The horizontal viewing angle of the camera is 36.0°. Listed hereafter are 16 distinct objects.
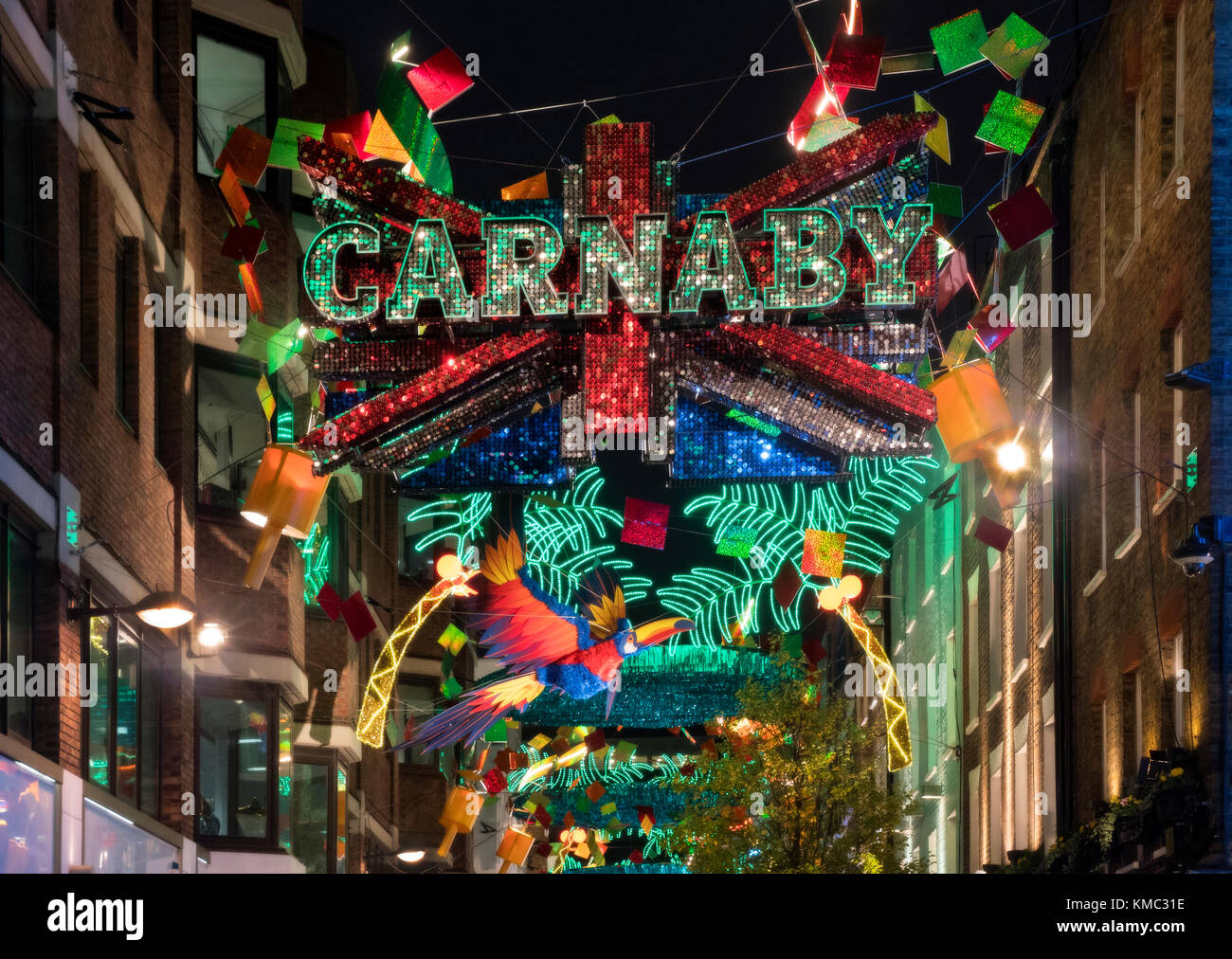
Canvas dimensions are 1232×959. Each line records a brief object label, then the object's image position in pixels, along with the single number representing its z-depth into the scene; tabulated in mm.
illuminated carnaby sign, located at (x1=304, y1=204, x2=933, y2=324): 16266
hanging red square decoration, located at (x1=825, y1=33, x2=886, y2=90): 16359
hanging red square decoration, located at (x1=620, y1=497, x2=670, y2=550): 23500
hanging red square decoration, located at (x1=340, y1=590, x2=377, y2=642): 25109
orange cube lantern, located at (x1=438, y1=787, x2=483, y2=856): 34250
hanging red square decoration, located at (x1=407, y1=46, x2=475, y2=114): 16562
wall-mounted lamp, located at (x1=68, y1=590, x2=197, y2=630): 15305
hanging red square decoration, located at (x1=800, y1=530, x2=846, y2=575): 22391
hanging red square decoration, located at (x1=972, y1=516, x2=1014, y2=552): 21531
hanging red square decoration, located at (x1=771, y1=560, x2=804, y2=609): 23719
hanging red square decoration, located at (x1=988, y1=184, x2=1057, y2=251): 17188
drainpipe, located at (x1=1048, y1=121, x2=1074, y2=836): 24109
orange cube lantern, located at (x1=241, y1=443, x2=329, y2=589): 17688
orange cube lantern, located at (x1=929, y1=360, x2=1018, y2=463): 16906
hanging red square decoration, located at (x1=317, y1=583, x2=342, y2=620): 26484
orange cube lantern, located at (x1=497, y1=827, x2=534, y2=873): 37706
